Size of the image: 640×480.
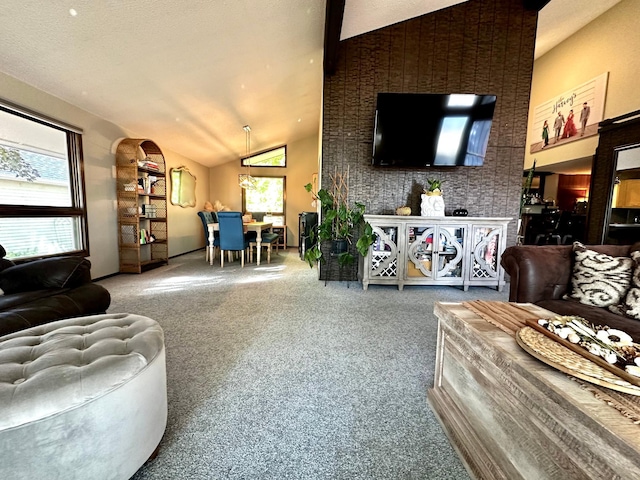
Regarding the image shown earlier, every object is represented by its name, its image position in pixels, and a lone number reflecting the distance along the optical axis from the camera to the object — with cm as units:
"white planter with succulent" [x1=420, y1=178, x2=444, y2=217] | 358
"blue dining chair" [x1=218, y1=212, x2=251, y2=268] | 476
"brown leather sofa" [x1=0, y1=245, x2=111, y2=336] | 155
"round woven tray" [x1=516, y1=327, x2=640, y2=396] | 73
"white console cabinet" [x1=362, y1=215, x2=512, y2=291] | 348
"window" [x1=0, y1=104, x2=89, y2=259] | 276
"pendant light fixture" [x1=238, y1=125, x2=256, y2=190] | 574
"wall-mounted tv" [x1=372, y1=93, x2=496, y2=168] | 336
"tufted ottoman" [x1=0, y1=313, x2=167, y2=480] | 78
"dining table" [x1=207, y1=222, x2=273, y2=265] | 515
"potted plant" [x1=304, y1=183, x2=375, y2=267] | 363
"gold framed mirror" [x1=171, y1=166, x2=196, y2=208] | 572
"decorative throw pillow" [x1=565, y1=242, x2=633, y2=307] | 164
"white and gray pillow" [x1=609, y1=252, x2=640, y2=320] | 153
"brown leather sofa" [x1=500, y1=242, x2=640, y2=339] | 184
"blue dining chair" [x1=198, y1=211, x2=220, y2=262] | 542
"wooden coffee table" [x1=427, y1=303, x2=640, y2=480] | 60
